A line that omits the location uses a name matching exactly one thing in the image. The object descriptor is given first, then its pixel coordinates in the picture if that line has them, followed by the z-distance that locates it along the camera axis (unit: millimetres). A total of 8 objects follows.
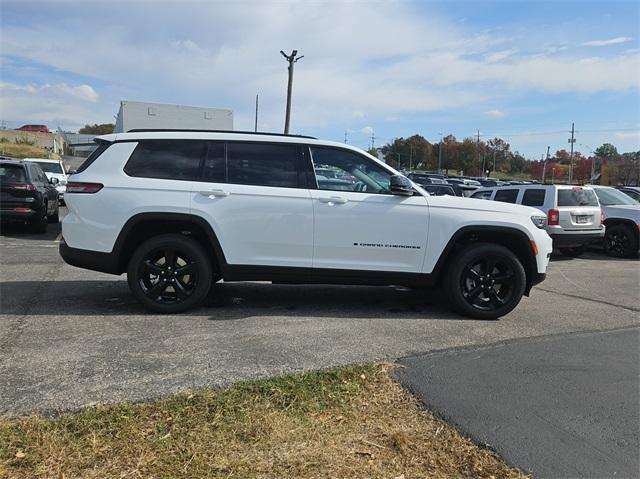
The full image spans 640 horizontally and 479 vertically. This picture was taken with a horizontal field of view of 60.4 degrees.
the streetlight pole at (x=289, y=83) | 31234
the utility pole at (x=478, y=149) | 117312
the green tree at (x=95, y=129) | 106600
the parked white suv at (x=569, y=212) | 11844
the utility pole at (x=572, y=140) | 90938
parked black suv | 12062
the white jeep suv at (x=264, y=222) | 5562
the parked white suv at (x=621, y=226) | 12930
